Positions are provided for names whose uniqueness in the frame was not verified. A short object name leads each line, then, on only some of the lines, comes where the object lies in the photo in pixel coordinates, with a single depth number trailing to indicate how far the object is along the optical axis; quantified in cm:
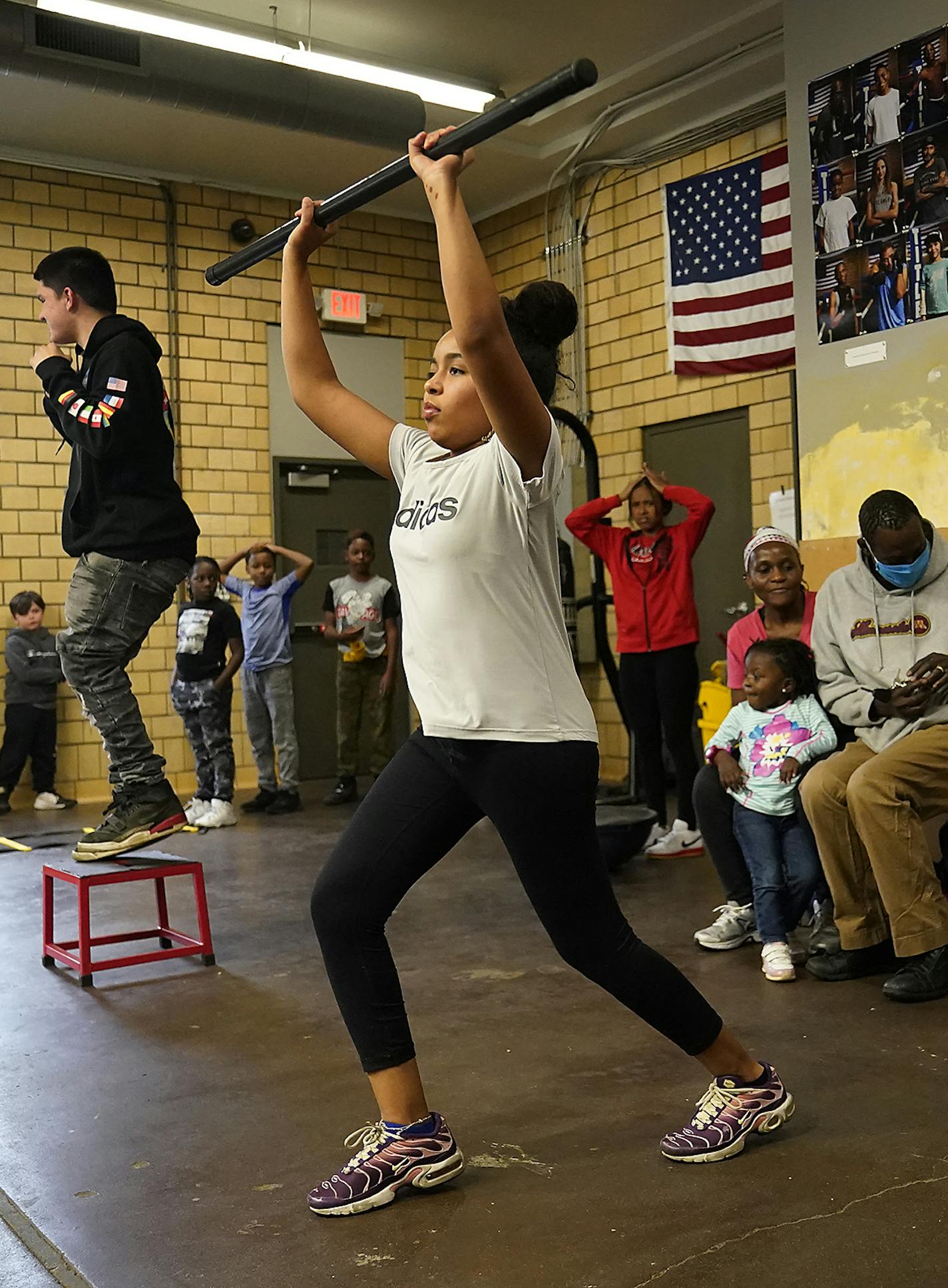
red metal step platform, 405
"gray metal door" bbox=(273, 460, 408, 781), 951
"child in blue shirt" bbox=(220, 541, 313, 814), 791
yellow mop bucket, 693
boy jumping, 358
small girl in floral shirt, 395
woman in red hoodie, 596
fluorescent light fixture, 670
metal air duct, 616
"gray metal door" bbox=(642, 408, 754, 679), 804
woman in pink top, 419
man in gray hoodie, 362
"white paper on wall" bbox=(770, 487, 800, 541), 751
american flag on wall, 765
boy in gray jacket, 820
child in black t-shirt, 734
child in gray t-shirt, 791
